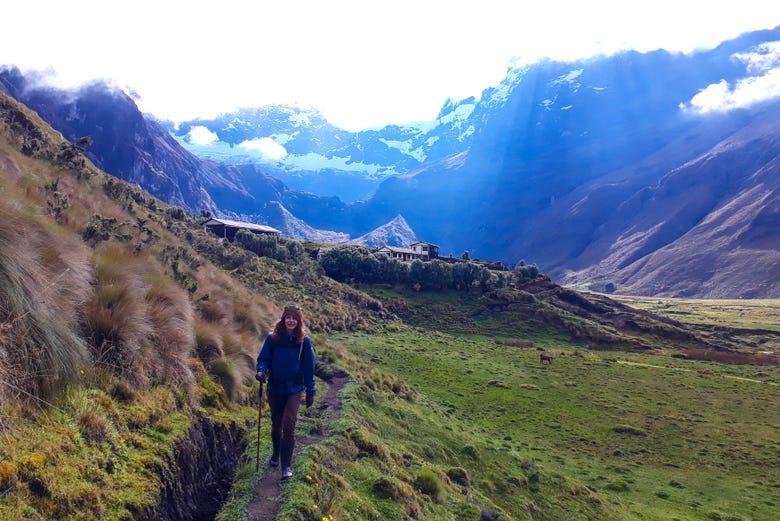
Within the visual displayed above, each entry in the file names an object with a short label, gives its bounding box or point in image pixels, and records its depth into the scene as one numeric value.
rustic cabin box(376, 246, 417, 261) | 120.50
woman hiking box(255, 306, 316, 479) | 7.88
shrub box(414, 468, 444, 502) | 11.18
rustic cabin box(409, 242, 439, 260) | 126.35
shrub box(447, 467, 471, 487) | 14.25
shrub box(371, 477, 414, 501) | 9.39
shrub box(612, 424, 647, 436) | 29.92
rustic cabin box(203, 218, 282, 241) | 84.76
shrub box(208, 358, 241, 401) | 11.27
